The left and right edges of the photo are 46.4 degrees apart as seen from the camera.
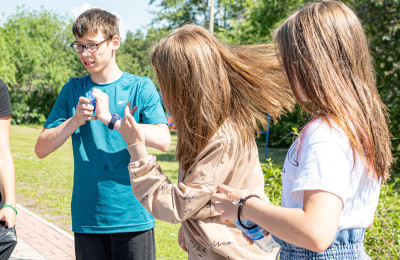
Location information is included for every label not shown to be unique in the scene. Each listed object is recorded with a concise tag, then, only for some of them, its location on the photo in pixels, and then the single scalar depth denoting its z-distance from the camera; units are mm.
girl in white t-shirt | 1309
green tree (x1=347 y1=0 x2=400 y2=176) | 13203
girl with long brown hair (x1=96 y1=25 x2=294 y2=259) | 1756
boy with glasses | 2582
